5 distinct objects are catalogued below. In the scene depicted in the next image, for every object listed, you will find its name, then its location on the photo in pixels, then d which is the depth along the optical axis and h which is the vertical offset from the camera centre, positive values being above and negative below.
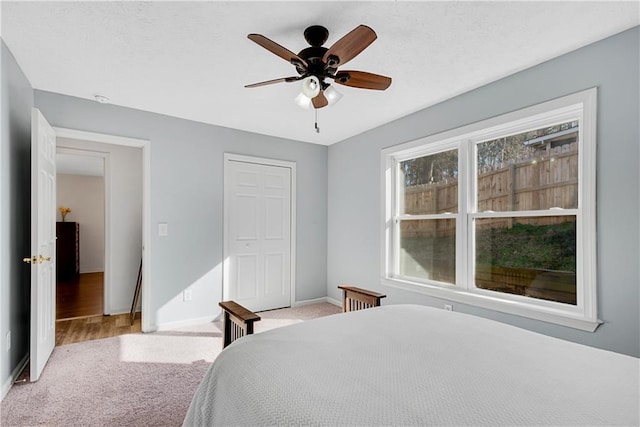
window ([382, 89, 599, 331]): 2.29 +0.03
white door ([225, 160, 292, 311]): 4.17 -0.23
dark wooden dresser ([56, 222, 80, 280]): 6.74 -0.71
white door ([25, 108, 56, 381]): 2.40 -0.21
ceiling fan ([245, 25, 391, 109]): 1.78 +0.95
